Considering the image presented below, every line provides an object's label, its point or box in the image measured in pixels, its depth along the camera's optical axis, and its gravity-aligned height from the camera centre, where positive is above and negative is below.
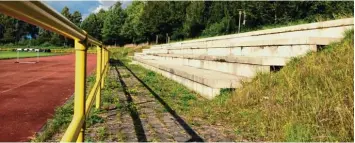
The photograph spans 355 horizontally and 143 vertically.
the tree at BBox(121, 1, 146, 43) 67.38 +5.86
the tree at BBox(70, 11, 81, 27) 105.34 +11.02
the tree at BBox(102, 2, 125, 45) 77.50 +5.53
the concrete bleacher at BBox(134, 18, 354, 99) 5.23 -0.03
